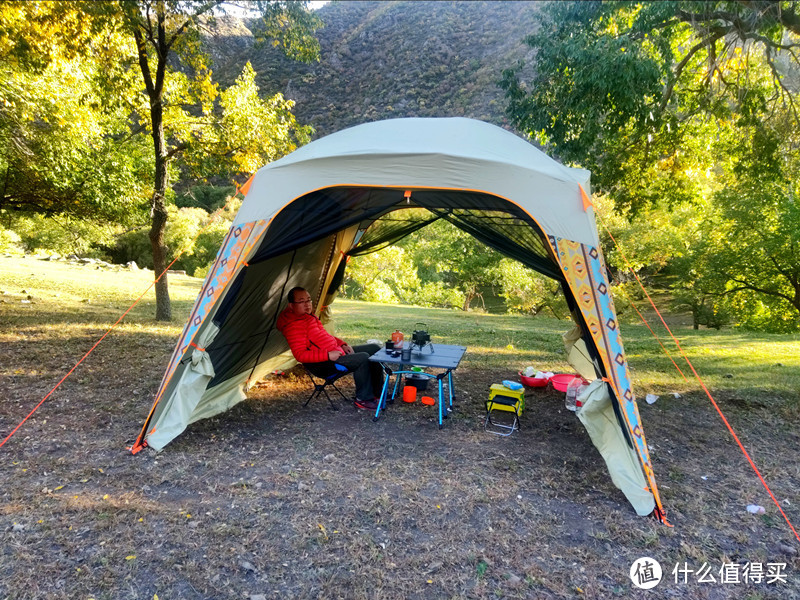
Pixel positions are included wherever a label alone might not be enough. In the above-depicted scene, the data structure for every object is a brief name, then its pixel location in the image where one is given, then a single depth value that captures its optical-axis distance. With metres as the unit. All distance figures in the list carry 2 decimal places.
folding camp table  4.36
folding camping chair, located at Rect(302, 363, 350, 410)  4.64
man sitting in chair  4.64
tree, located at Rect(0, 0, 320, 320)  6.48
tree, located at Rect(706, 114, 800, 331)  6.62
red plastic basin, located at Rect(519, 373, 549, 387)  5.68
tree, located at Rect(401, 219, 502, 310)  17.61
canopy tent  3.46
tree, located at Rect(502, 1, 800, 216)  5.06
